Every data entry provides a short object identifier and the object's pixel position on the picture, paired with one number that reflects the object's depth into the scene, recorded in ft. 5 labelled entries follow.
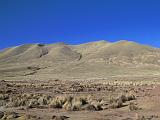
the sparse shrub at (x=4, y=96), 55.09
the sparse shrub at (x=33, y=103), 44.89
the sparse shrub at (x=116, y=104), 42.40
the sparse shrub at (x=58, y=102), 44.51
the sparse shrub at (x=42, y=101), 47.84
